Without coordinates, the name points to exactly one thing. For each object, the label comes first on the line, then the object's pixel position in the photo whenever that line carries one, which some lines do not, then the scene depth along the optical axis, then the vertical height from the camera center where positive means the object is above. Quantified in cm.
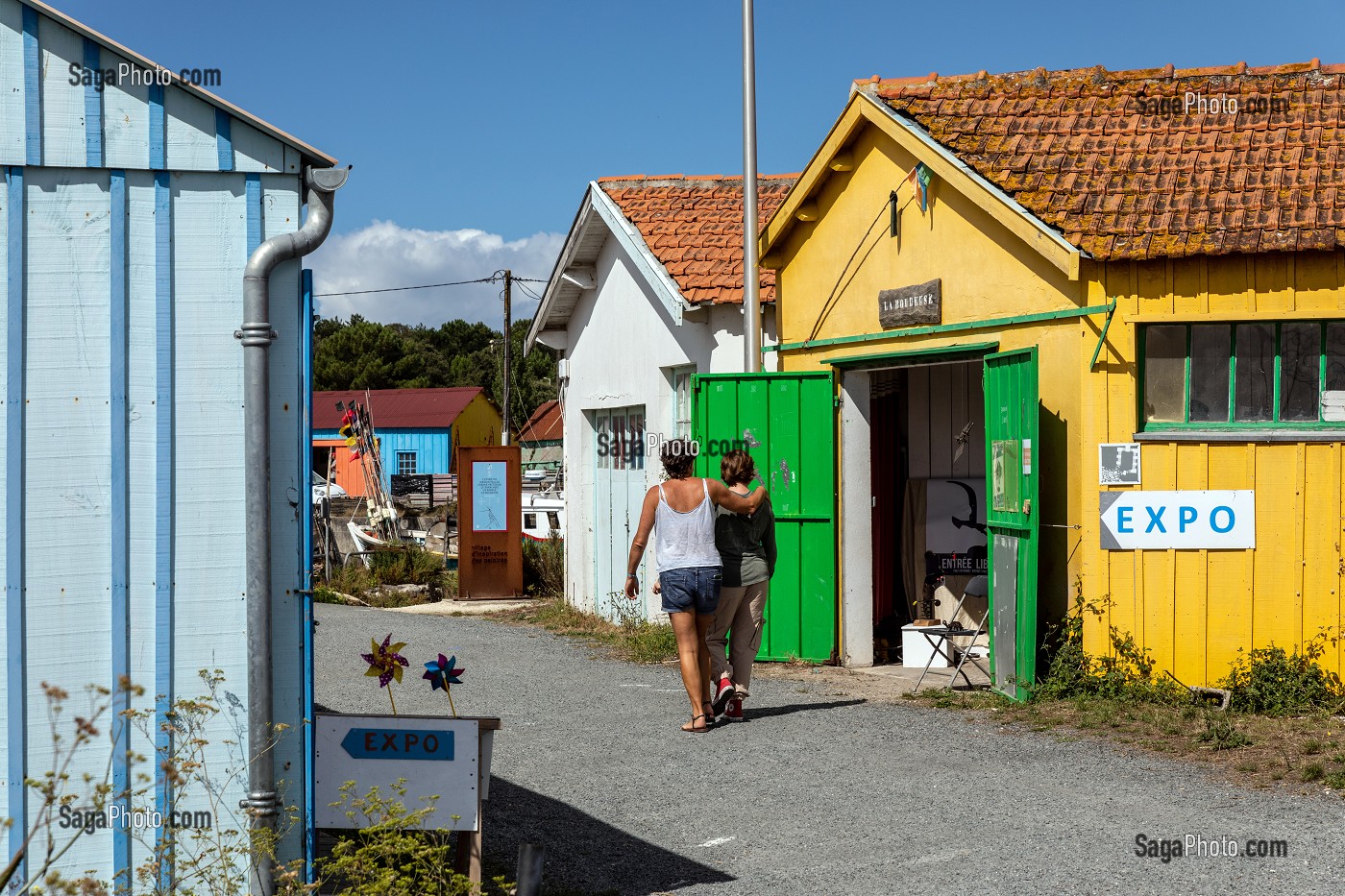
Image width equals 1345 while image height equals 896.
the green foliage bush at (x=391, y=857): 479 -142
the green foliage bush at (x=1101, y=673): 938 -151
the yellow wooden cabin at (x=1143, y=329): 931 +83
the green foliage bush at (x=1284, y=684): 904 -151
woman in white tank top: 891 -63
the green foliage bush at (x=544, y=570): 1988 -170
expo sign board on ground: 549 -121
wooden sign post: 1908 -94
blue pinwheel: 585 -92
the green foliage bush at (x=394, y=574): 2006 -180
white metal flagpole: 1212 +151
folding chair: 1055 -145
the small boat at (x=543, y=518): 2383 -118
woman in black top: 940 -91
